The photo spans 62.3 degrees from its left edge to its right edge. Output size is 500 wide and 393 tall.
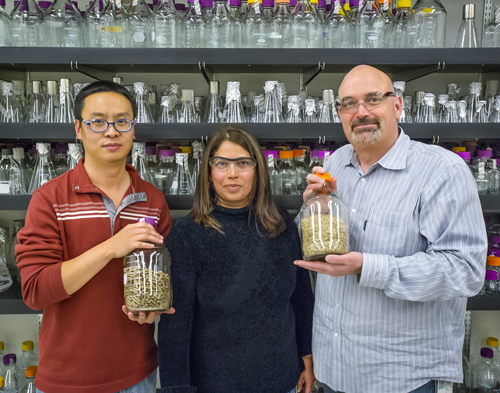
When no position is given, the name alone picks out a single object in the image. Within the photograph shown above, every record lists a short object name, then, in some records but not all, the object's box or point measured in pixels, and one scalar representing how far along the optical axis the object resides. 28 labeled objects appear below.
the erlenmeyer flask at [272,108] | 1.81
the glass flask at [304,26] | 1.75
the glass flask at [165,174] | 1.81
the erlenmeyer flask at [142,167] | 1.78
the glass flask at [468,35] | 1.86
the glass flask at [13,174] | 1.78
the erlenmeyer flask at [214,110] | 1.82
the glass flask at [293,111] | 1.74
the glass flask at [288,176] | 1.83
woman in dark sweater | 1.20
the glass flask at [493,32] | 1.86
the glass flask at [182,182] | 1.80
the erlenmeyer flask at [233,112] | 1.78
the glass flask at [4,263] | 1.87
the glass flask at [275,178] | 1.80
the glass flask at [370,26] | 1.75
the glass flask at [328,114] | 1.83
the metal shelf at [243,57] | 1.63
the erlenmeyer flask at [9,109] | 1.80
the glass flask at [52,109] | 1.79
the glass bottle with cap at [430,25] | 1.78
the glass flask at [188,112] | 1.82
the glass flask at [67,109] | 1.76
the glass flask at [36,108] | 1.80
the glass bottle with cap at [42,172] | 1.79
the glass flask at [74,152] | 1.63
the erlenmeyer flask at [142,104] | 1.73
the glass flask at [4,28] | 1.75
